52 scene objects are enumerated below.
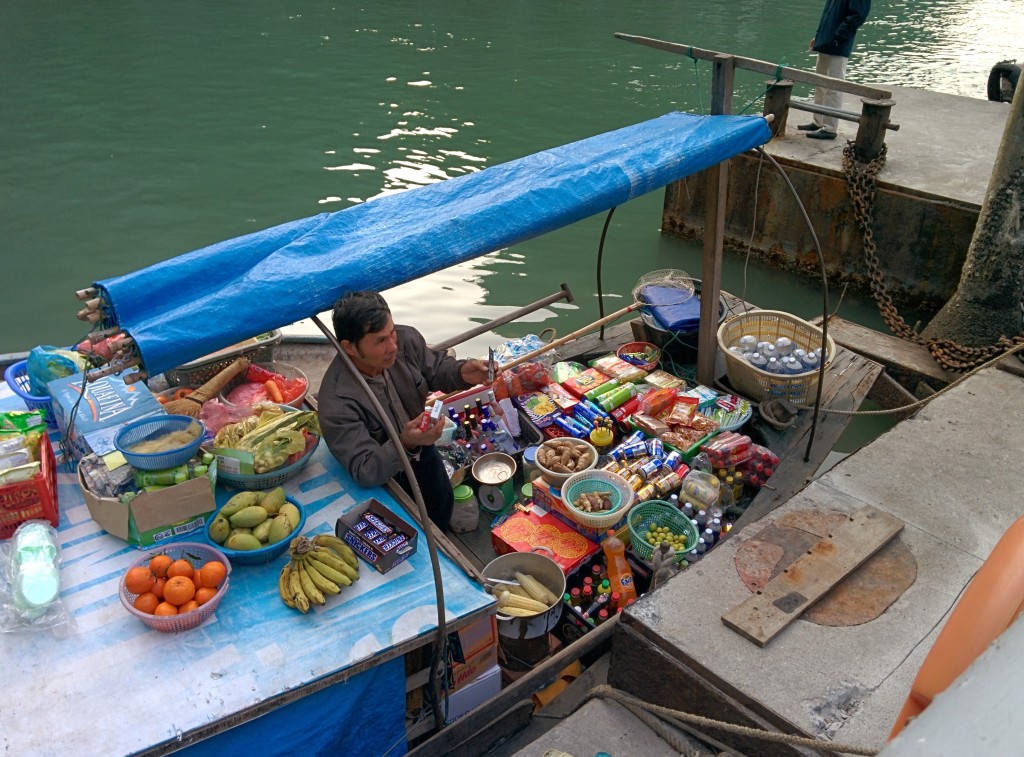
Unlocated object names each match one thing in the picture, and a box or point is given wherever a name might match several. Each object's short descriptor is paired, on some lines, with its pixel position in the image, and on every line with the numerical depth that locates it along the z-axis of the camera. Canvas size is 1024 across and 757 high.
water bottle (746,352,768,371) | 5.12
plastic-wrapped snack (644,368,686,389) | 5.24
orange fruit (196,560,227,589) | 2.89
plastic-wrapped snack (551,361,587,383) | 5.35
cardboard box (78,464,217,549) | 3.09
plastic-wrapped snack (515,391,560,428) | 4.96
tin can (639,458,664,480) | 4.43
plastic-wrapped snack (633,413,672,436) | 4.79
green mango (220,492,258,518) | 3.23
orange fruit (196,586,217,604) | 2.85
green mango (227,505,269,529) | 3.17
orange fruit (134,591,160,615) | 2.80
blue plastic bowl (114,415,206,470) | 3.12
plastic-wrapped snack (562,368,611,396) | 5.19
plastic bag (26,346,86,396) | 3.88
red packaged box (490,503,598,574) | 3.97
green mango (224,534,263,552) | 3.09
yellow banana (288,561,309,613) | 2.90
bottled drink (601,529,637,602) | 3.93
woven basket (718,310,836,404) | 4.97
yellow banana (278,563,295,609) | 2.95
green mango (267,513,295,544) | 3.15
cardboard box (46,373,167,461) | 3.41
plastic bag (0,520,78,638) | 2.80
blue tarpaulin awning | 2.78
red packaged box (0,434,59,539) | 3.07
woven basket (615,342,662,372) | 5.49
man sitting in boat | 3.25
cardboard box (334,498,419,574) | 3.13
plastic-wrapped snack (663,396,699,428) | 4.86
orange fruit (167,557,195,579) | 2.89
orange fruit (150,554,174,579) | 2.87
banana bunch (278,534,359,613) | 2.94
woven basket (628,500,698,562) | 4.05
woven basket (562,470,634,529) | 3.97
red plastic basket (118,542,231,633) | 2.76
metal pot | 3.62
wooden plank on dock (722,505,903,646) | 3.13
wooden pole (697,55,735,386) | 4.61
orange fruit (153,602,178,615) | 2.79
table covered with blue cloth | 2.53
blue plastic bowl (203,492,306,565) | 3.08
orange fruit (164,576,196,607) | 2.80
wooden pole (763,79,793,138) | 7.97
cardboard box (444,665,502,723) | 3.36
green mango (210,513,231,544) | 3.15
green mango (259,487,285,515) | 3.28
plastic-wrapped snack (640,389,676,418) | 5.00
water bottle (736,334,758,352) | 5.28
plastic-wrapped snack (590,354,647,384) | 5.28
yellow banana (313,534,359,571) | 3.14
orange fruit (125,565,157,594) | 2.82
